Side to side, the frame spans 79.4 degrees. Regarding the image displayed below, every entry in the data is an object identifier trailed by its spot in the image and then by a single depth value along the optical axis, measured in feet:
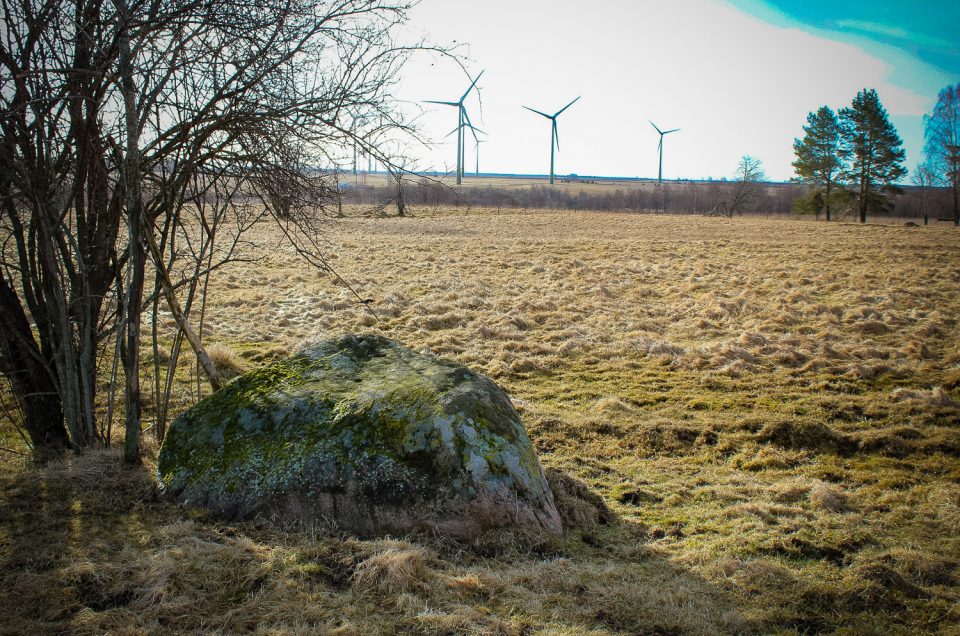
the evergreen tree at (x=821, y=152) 180.04
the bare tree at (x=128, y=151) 16.21
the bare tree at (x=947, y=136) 153.17
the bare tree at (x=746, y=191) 223.30
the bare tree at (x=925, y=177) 169.58
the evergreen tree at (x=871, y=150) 168.25
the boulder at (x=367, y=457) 14.42
